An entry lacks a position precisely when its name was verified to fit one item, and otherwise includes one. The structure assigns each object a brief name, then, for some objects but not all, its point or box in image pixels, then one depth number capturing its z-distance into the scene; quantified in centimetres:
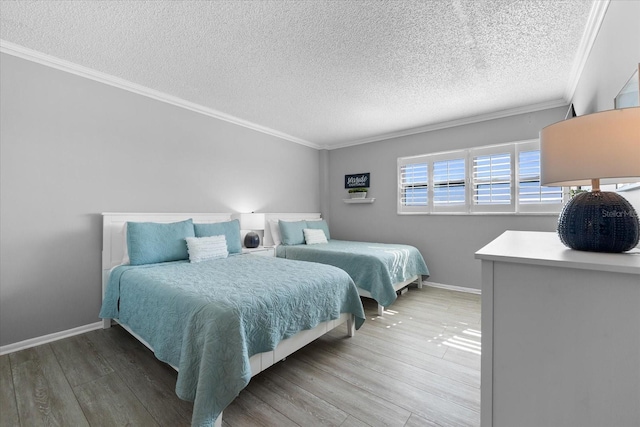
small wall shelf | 482
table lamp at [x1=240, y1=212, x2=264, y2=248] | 373
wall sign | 496
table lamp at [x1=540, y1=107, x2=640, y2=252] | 85
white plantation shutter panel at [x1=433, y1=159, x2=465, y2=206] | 400
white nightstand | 360
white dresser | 70
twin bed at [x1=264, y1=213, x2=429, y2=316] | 310
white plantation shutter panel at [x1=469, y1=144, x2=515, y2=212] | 363
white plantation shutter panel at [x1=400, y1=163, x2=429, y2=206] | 435
